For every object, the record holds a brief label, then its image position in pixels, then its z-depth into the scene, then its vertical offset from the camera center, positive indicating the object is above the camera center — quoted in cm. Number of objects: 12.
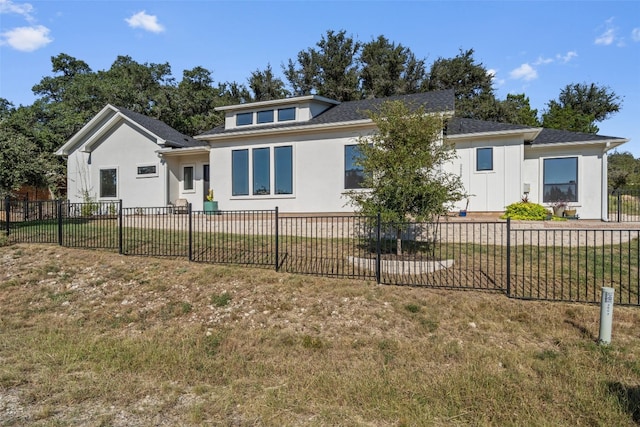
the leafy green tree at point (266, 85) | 3547 +1131
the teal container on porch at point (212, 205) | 1667 -3
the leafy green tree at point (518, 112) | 3105 +818
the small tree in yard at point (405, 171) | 820 +75
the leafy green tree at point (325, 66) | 3472 +1325
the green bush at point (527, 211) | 1349 -25
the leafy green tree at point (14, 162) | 1402 +169
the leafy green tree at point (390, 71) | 3259 +1203
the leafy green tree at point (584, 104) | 3497 +1011
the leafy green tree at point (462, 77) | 3303 +1127
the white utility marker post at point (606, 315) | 484 -144
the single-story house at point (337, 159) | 1478 +190
